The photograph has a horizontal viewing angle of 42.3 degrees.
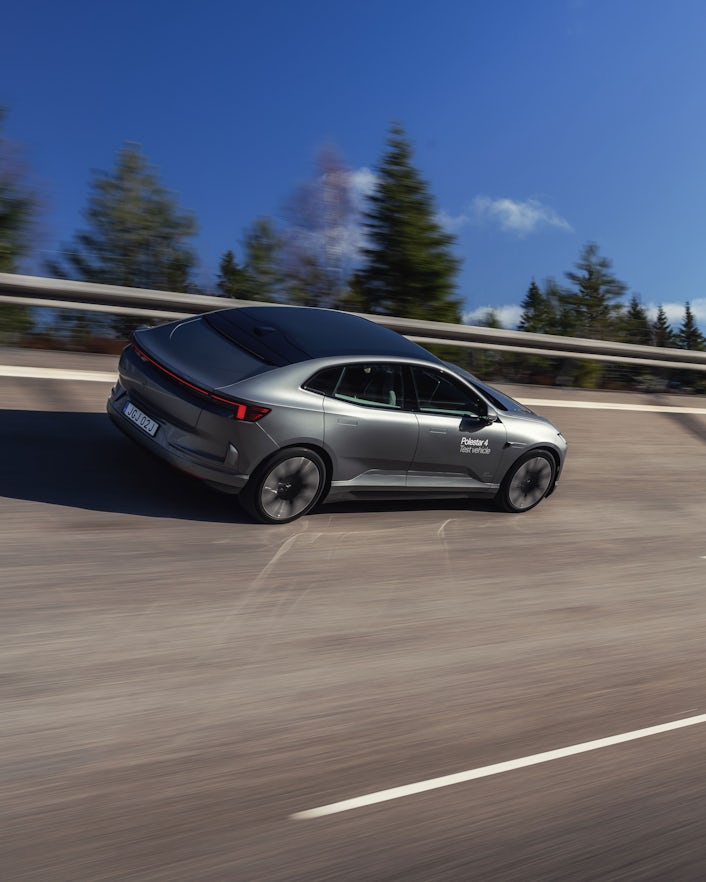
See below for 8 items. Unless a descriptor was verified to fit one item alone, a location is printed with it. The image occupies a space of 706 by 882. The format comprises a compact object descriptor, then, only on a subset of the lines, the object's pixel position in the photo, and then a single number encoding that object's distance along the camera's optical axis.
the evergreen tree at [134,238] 15.89
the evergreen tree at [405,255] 28.23
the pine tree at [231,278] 17.36
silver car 6.42
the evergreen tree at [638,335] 19.98
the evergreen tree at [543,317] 39.54
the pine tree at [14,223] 14.73
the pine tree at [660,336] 20.55
